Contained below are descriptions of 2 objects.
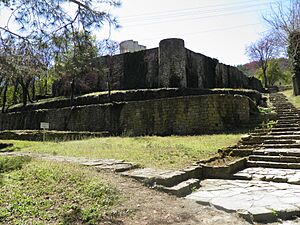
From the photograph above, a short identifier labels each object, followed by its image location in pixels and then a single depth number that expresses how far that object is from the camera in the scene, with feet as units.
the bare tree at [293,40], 50.31
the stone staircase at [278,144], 17.33
